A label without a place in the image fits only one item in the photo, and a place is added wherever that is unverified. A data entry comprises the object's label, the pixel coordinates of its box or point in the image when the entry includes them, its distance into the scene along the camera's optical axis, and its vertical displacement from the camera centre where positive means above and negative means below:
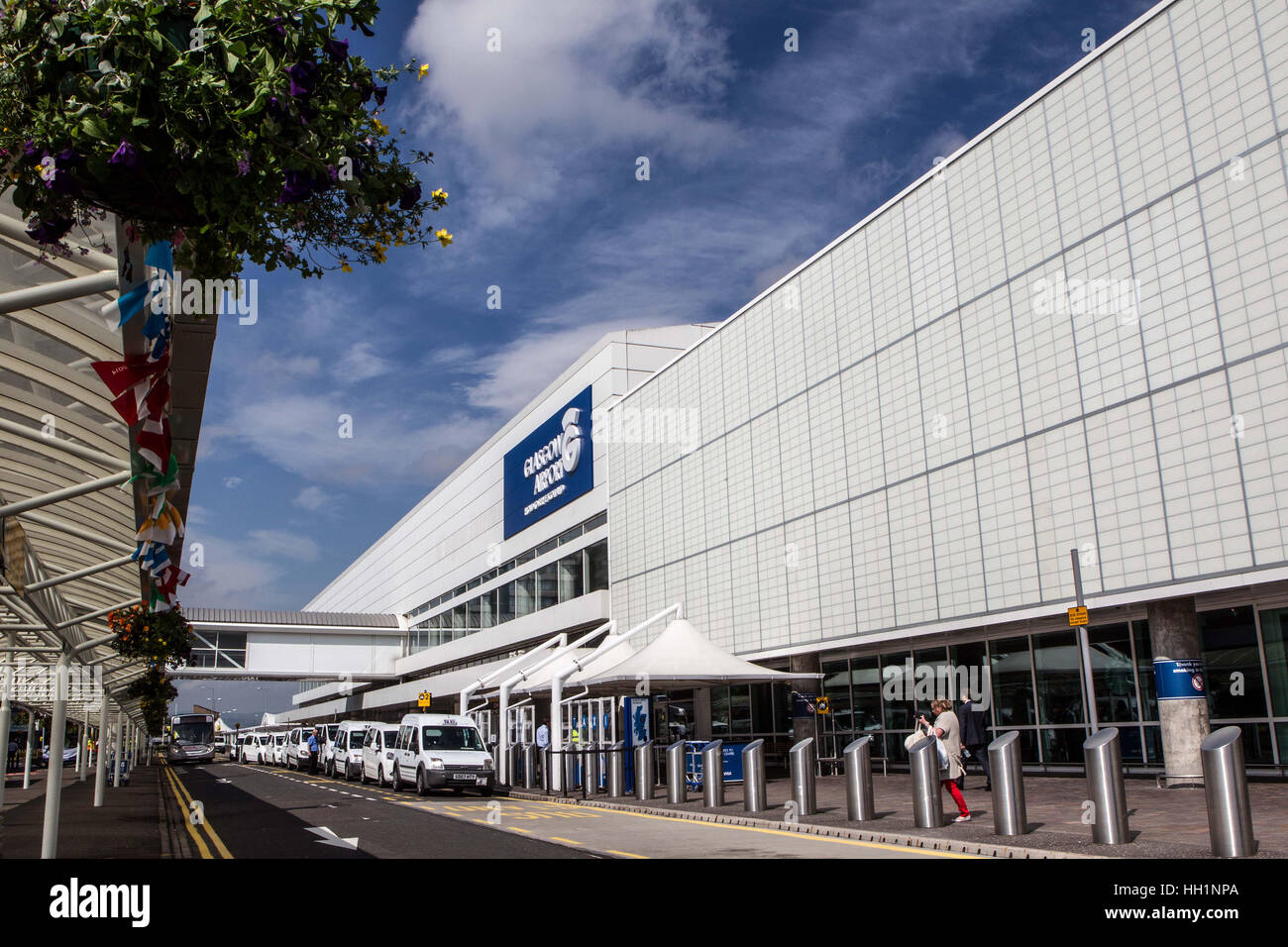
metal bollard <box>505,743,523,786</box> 30.45 -2.27
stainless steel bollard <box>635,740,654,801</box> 21.44 -1.90
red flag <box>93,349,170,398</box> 6.11 +1.91
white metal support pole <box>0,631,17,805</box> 14.57 +0.03
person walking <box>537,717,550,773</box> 31.61 -1.61
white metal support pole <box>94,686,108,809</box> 23.28 -1.34
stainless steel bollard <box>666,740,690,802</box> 20.11 -1.80
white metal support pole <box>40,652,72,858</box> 11.11 -0.57
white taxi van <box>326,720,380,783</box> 35.41 -2.00
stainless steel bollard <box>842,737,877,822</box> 15.00 -1.62
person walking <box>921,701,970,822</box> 14.56 -1.03
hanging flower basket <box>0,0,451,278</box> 3.82 +2.14
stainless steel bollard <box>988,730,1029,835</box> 12.19 -1.49
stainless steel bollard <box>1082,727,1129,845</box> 10.91 -1.36
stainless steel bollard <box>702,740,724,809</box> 18.73 -1.79
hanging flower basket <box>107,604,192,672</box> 21.14 +1.40
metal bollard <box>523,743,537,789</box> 28.90 -2.24
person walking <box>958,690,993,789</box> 18.81 -1.14
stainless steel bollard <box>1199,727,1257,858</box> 9.46 -1.32
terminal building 17.62 +4.94
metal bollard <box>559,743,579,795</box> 26.17 -2.20
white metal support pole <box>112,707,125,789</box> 33.45 -1.68
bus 63.66 -2.44
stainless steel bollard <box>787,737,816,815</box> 16.30 -1.68
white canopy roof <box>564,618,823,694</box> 23.36 +0.21
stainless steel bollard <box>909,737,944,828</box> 13.58 -1.63
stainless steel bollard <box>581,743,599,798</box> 23.81 -2.04
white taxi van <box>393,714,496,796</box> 25.36 -1.67
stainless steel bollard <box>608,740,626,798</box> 22.79 -1.99
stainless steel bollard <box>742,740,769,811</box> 17.39 -1.77
